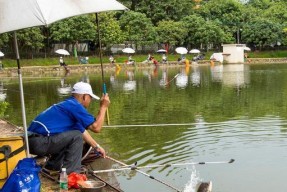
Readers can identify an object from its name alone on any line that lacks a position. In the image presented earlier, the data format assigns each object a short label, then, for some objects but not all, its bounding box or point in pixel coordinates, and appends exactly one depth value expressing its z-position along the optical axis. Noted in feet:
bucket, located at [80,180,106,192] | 16.78
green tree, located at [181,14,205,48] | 155.94
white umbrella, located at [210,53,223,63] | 151.64
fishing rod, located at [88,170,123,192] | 17.66
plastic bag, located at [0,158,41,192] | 14.05
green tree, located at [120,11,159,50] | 146.10
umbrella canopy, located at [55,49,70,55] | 125.29
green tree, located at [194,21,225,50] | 156.46
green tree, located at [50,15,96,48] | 130.72
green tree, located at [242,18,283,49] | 166.20
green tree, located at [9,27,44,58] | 122.68
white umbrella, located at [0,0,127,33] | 14.33
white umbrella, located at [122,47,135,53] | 142.28
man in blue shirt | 17.26
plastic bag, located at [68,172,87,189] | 17.38
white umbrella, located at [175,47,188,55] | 147.23
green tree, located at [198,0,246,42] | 173.37
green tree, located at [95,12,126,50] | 135.77
